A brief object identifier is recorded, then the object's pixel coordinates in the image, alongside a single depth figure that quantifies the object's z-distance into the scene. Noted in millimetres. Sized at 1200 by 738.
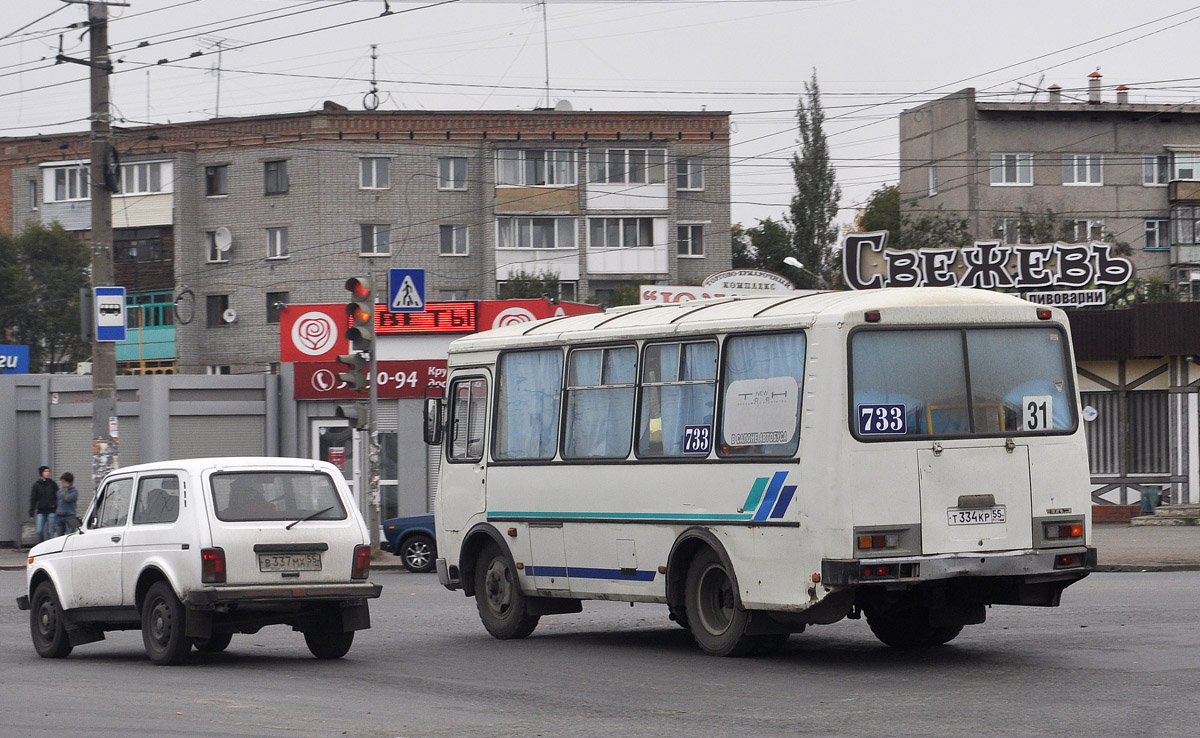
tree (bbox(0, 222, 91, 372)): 66438
